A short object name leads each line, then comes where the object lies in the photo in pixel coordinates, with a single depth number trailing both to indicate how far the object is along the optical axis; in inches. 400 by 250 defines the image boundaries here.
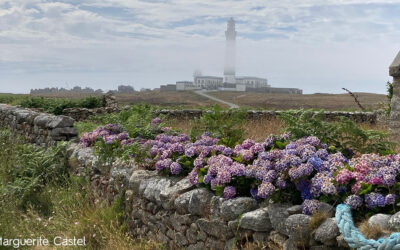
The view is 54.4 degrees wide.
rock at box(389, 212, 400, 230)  106.0
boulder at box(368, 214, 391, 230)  109.1
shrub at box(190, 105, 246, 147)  228.8
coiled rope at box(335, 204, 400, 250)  100.1
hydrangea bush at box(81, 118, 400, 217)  125.4
